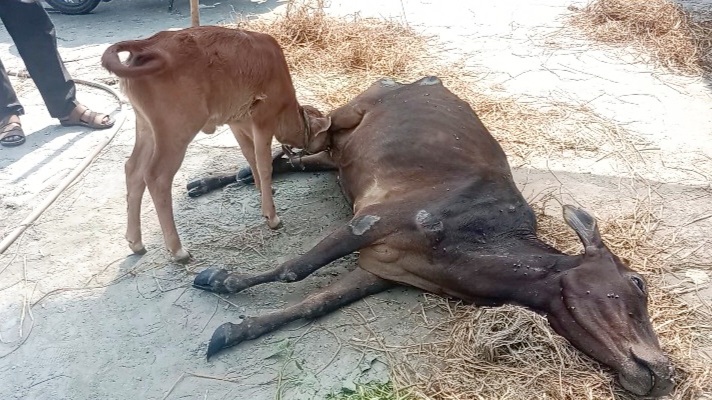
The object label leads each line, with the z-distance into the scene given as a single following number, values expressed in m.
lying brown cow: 2.78
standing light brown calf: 3.25
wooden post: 4.77
